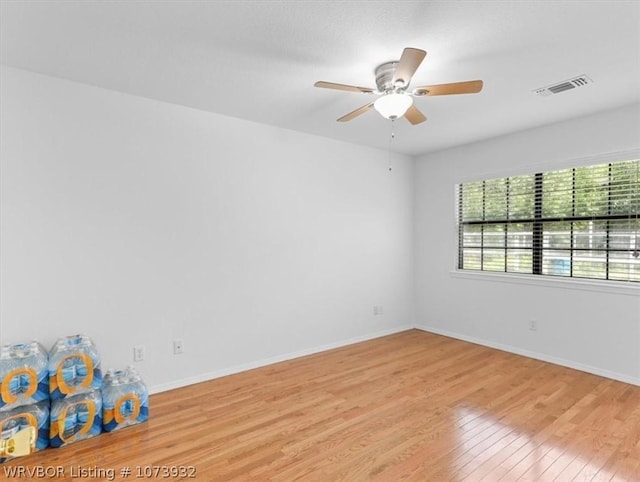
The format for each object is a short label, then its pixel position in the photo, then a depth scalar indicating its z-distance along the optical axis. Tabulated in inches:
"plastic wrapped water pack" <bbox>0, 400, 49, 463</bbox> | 80.9
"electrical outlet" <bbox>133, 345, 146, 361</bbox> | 114.7
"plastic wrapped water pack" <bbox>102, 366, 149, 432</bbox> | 94.2
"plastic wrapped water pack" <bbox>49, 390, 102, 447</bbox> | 86.7
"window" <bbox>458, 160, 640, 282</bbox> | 129.6
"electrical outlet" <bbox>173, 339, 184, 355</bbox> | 122.3
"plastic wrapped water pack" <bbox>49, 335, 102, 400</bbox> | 88.4
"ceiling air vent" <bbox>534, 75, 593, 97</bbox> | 103.7
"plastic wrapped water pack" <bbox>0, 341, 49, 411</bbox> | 81.9
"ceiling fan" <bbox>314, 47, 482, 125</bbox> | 78.0
